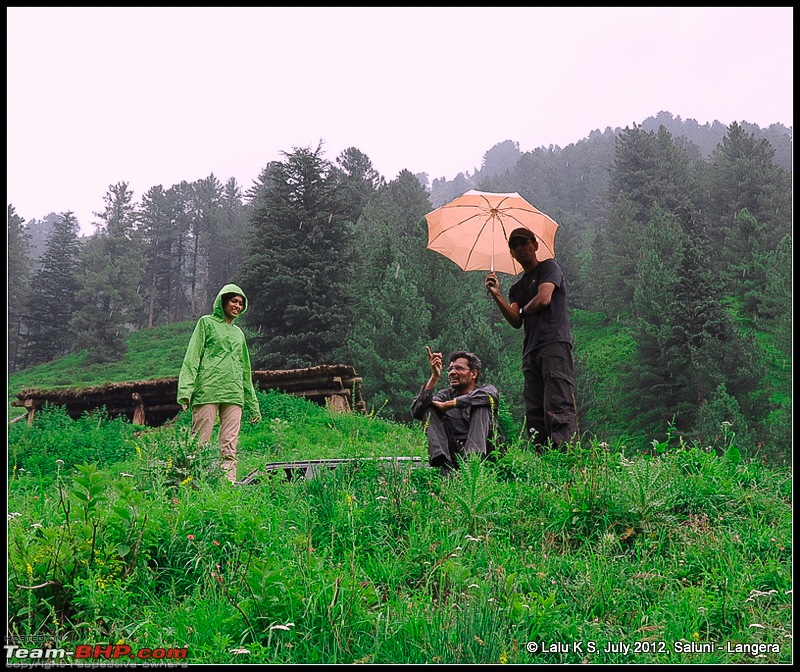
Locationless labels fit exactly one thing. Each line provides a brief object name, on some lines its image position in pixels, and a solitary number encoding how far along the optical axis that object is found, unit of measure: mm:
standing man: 5980
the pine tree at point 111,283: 50688
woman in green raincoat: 6957
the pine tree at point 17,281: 55906
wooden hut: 17891
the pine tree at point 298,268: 29156
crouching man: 5801
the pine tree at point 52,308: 52562
